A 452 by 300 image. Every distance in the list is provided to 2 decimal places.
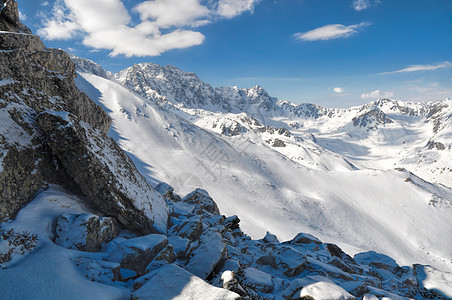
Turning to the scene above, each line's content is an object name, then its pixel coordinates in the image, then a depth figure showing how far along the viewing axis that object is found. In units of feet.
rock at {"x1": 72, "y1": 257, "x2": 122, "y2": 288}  18.57
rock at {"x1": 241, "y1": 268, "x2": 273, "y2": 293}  21.93
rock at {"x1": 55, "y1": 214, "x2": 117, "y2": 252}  21.76
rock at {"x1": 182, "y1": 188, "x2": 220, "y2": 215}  58.02
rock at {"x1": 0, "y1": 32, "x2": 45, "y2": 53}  30.37
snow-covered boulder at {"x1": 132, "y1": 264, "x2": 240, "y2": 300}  16.17
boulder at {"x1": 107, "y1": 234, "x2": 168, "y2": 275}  21.54
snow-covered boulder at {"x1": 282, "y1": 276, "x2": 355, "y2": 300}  19.10
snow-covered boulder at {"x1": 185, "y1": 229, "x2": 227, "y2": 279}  21.95
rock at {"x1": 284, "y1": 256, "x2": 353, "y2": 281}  29.43
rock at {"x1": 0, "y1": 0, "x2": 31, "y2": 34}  34.19
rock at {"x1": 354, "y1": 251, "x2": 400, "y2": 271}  43.52
